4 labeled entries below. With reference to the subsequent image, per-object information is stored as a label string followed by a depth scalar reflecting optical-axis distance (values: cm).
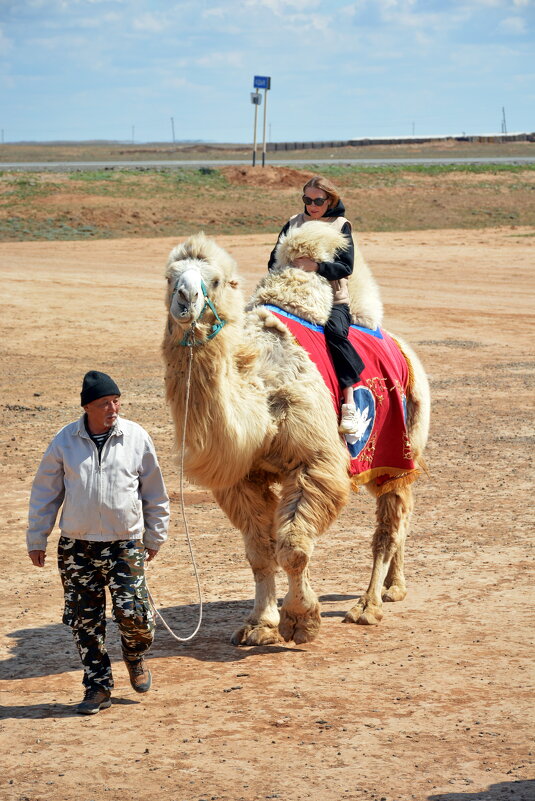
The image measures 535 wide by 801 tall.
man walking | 1118
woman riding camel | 1437
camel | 1270
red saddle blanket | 1462
